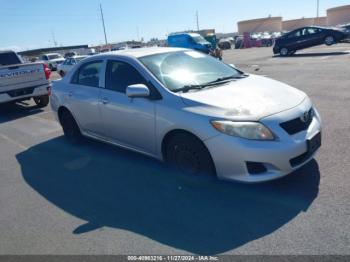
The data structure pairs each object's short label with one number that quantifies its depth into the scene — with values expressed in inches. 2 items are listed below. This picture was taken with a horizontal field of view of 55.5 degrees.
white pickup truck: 368.8
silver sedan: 136.2
